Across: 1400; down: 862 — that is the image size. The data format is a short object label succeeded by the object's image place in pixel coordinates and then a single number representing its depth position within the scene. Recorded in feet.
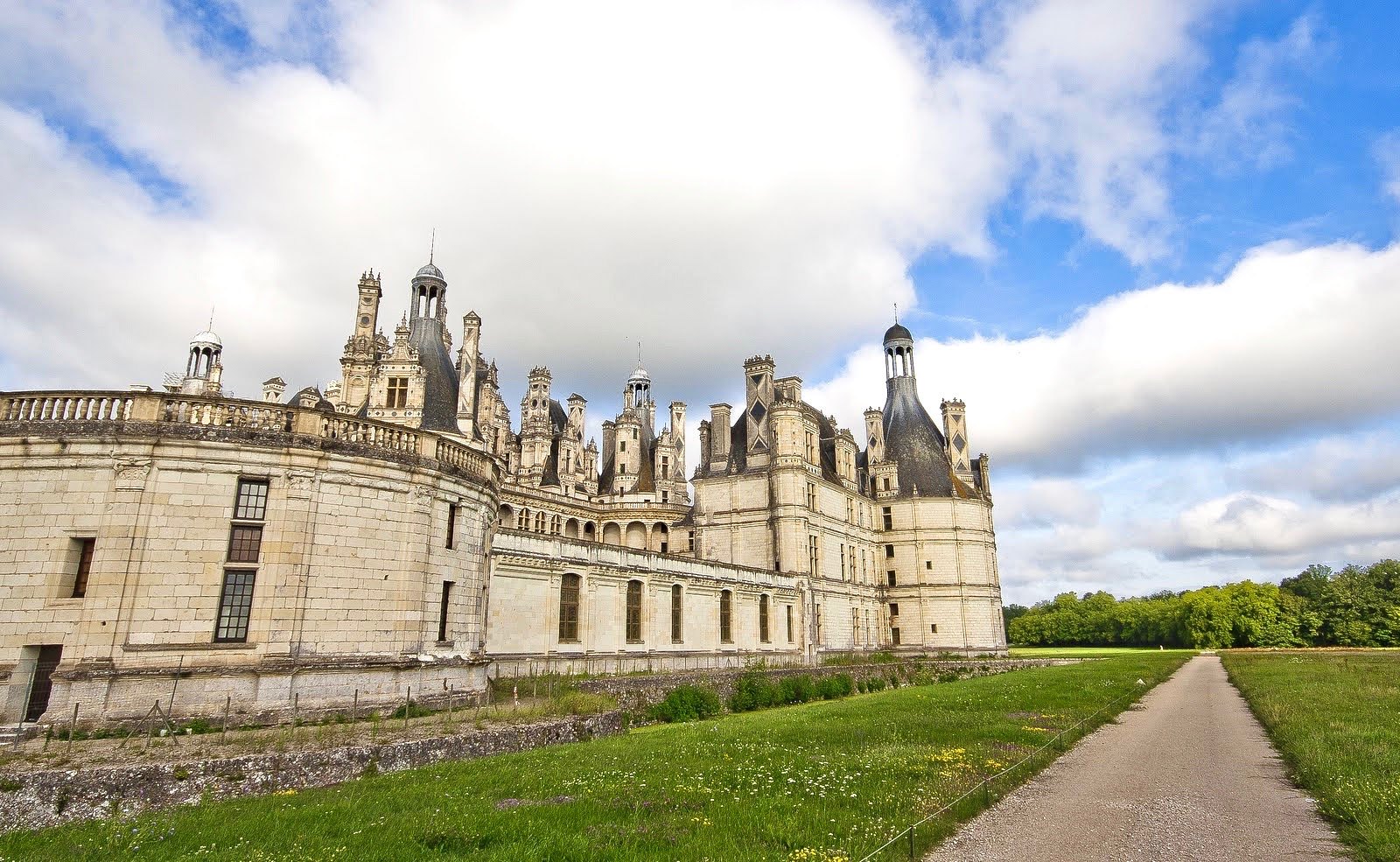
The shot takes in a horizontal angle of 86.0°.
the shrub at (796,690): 102.37
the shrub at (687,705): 81.66
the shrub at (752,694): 94.48
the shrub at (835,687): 112.27
